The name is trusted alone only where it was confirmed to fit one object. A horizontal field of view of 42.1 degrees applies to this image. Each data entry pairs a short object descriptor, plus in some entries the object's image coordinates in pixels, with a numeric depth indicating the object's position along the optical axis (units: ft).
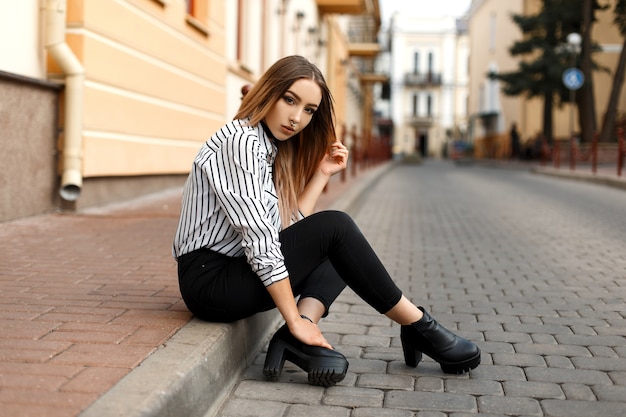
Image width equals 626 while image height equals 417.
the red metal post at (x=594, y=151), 59.67
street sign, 80.38
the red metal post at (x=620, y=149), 50.95
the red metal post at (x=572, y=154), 69.35
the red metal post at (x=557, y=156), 75.41
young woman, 9.53
